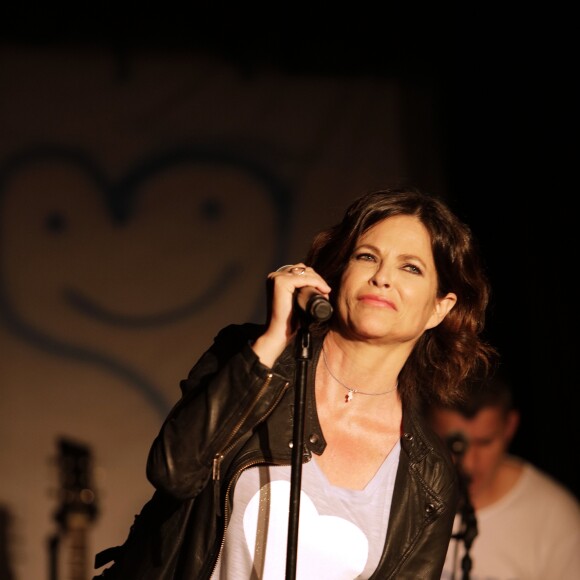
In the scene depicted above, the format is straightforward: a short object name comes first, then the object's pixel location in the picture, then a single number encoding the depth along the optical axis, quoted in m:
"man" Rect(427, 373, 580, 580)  8.20
